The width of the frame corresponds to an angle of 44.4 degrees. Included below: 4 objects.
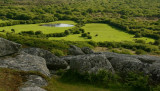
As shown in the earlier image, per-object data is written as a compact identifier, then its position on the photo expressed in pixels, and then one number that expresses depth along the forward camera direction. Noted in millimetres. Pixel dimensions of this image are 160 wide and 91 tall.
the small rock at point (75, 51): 31219
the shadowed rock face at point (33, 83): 15281
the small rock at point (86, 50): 32312
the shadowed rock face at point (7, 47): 20750
